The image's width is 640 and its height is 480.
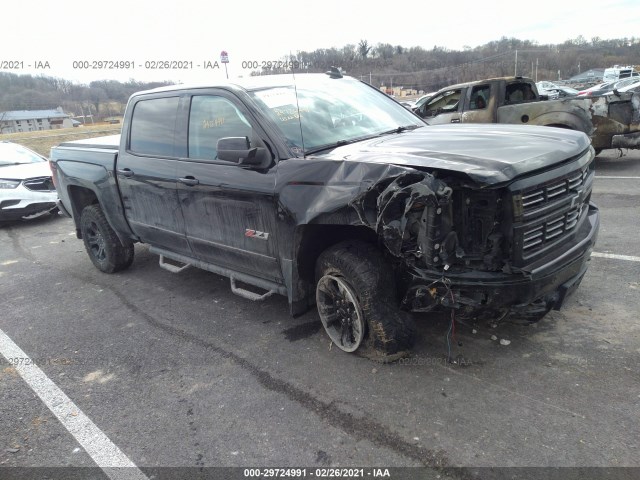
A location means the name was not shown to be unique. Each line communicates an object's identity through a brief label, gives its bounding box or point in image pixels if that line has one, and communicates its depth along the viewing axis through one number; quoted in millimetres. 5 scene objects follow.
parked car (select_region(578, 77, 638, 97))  21166
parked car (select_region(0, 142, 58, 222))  8812
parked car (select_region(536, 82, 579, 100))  27119
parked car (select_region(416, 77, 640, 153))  8641
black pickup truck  2713
